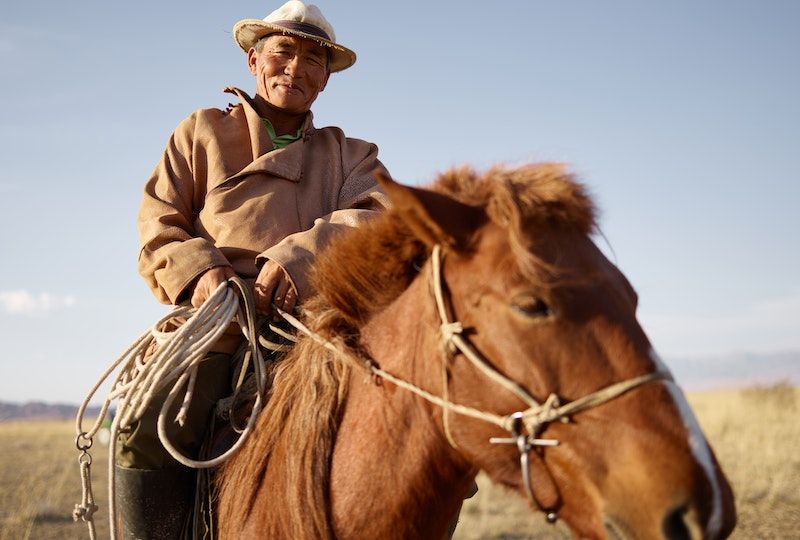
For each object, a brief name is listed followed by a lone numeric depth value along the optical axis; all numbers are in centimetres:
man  304
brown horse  193
